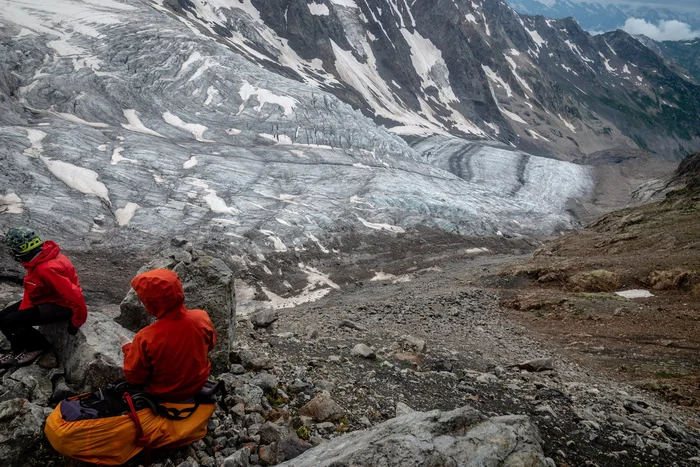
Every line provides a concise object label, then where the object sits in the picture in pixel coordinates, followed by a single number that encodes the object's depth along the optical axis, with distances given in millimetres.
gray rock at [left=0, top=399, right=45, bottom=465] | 5324
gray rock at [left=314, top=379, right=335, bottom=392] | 8453
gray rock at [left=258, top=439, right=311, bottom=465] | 6016
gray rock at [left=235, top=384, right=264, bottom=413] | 7102
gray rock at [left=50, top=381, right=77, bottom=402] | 6527
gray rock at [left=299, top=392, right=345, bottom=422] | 7359
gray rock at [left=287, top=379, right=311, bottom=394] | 8164
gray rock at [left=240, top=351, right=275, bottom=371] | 8914
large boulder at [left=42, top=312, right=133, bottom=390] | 6680
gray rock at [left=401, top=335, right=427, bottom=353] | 12344
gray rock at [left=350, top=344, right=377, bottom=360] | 11227
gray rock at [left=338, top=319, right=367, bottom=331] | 15688
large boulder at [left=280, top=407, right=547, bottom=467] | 4852
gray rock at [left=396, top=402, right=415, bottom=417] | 8047
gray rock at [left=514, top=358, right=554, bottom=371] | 11815
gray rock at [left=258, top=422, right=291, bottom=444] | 6325
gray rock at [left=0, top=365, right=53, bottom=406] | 6305
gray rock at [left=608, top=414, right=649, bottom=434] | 8109
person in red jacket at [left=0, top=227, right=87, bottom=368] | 7051
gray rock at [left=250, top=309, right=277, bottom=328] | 14258
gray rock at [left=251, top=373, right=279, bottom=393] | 7887
